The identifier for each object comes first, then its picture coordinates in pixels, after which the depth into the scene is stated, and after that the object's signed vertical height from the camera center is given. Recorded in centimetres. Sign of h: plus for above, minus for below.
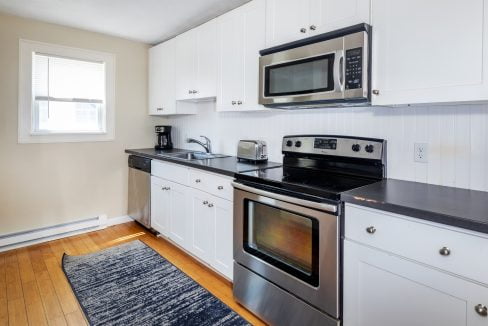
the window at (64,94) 304 +65
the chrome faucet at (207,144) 326 +11
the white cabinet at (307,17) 165 +84
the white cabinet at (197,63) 271 +89
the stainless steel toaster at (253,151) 248 +3
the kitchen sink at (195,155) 302 +0
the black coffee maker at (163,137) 376 +22
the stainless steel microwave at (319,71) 160 +51
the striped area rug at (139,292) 193 -101
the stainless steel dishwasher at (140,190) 332 -41
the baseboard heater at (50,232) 301 -84
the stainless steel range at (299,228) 148 -40
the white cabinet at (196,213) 221 -50
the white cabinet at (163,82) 333 +85
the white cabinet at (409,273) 107 -46
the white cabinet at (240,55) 225 +79
